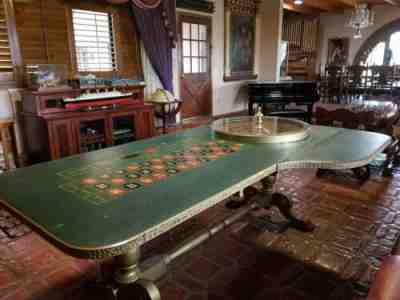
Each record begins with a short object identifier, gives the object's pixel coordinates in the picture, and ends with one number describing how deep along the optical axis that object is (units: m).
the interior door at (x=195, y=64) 6.29
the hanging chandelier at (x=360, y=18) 6.78
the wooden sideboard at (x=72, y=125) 3.55
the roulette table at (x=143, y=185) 1.09
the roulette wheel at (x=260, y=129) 2.15
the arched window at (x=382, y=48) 9.95
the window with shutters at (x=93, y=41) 4.36
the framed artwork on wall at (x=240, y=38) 7.23
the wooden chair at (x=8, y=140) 3.84
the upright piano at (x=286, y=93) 6.38
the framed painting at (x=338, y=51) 10.67
